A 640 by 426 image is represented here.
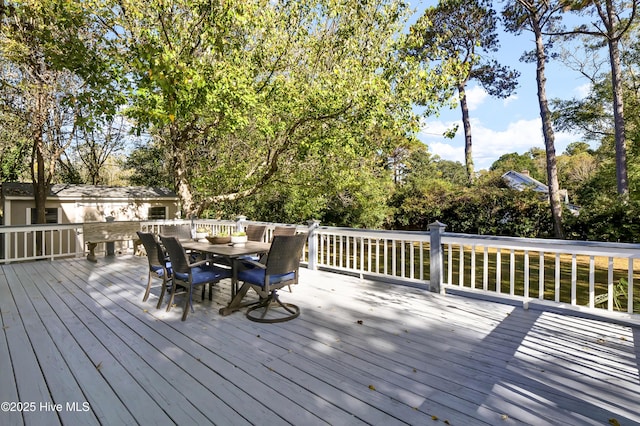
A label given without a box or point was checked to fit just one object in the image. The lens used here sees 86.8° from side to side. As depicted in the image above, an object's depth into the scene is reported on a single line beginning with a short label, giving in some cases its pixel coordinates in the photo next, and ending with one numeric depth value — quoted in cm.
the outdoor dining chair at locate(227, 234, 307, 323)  350
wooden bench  743
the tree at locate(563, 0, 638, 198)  1111
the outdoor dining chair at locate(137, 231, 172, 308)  398
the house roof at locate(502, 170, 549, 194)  1204
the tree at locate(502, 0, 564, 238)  1086
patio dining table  387
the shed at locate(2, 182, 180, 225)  1088
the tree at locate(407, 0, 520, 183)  1329
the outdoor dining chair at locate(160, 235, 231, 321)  362
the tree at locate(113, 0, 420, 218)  629
